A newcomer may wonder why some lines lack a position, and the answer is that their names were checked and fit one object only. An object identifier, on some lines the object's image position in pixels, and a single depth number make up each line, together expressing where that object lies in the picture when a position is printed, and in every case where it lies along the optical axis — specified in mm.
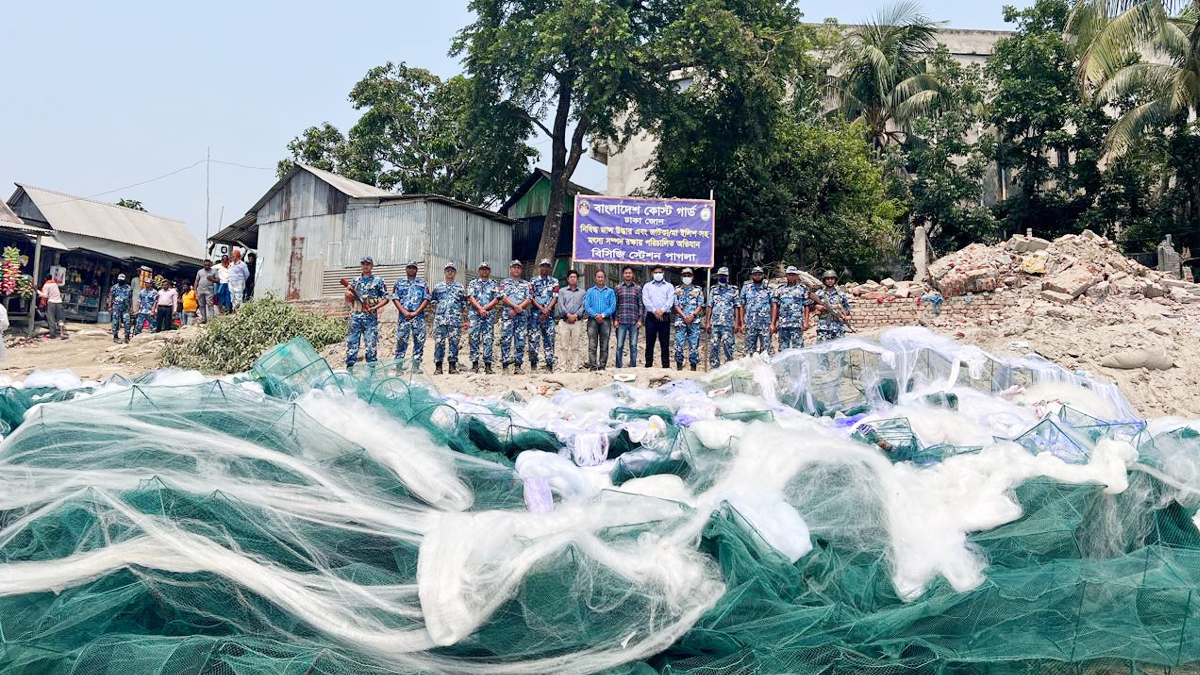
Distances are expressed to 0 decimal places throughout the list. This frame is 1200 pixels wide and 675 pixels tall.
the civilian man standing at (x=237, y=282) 19905
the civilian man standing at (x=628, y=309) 12758
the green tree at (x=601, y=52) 19016
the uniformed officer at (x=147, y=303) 19094
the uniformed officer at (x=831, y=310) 12406
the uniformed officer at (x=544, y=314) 12703
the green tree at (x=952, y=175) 23312
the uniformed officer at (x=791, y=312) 12320
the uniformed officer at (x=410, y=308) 12398
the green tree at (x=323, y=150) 26109
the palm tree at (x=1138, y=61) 19359
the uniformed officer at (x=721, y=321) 12766
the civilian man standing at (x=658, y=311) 12758
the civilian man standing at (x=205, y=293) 19578
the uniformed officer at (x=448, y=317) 12523
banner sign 16047
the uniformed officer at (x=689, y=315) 12773
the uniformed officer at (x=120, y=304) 18594
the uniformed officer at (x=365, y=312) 12328
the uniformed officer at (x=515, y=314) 12641
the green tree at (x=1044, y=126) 22562
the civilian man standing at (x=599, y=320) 12891
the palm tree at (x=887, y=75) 25359
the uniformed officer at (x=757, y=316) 12547
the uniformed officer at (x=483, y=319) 12633
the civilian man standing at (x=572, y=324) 13398
